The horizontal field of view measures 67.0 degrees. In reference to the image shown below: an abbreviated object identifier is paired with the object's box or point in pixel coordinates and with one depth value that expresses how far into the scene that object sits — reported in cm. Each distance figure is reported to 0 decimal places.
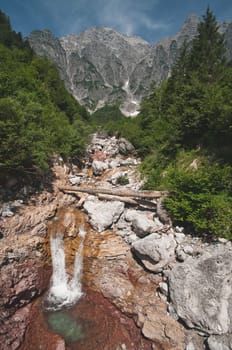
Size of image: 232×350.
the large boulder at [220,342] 439
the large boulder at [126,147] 1992
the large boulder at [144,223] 786
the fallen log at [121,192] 885
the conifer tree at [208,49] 1725
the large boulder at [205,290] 493
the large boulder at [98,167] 1619
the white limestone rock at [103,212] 909
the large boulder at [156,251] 672
